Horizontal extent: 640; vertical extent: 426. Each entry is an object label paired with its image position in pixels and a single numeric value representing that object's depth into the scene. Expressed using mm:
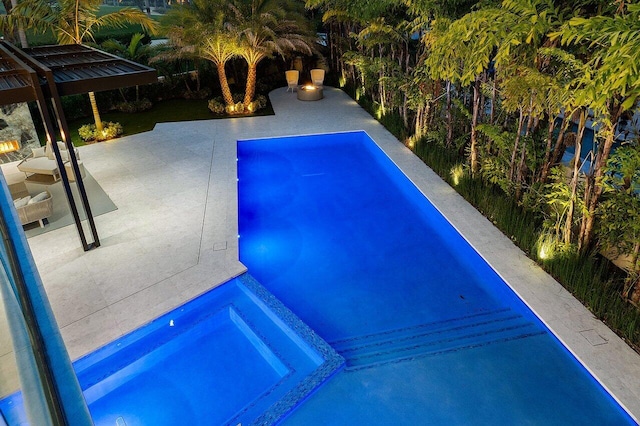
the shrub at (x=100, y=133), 12195
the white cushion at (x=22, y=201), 7417
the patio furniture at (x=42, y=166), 8812
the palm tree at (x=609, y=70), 3801
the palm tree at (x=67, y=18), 11141
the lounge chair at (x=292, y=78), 18031
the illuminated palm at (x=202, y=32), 13172
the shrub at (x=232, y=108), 15242
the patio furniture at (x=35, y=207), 7402
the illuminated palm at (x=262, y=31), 13513
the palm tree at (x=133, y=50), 14547
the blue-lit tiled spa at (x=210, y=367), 4723
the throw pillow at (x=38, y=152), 9781
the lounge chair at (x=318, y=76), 17562
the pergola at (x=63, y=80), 5645
